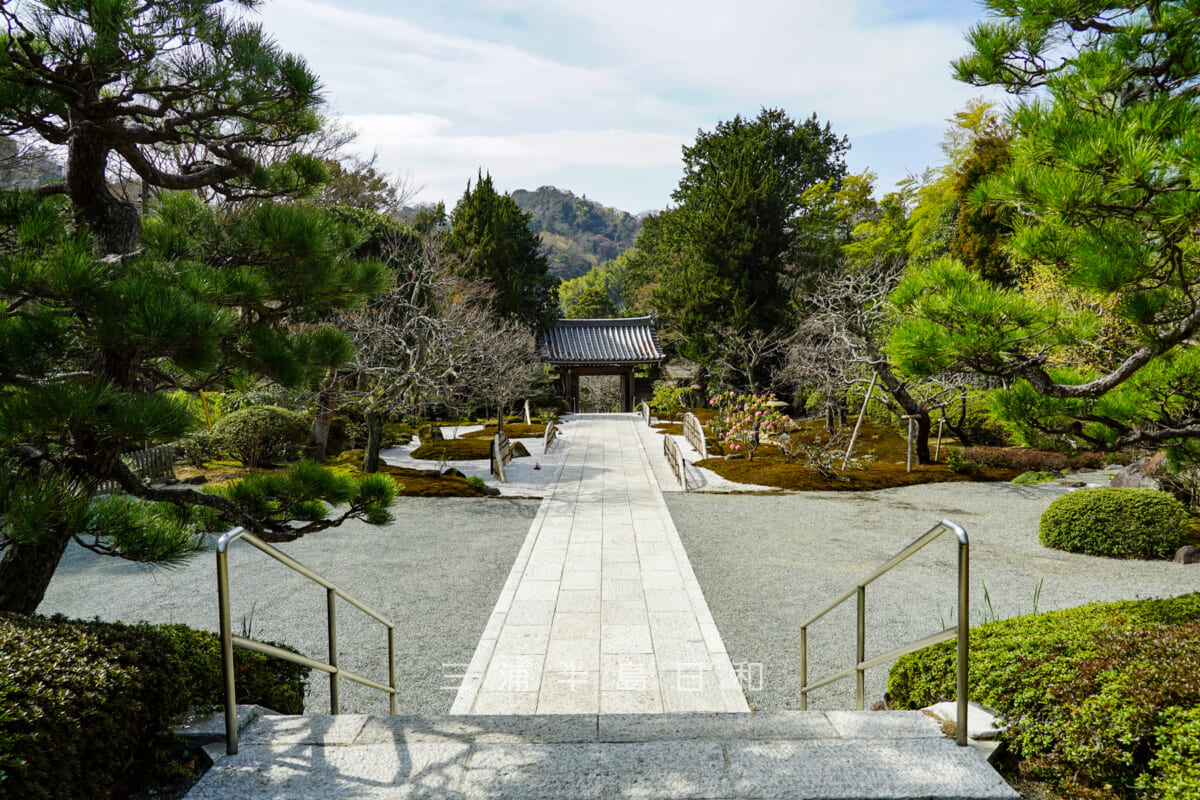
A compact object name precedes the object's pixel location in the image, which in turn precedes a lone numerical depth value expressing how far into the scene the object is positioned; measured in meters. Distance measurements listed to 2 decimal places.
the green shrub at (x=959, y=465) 12.12
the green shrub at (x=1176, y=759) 1.88
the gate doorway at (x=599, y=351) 27.62
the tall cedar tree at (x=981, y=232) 18.59
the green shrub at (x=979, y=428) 14.84
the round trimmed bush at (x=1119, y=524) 7.21
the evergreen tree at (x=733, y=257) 23.69
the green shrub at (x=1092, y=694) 2.08
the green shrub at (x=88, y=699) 1.79
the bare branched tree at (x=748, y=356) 22.25
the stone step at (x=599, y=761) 2.01
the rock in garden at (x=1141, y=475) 8.84
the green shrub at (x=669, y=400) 24.80
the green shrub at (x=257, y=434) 12.03
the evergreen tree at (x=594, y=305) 37.09
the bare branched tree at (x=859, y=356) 12.35
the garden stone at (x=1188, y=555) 7.01
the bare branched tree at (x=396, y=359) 11.55
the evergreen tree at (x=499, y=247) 24.81
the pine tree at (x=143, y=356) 2.46
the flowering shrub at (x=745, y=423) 13.97
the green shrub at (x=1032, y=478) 11.20
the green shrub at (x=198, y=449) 12.09
